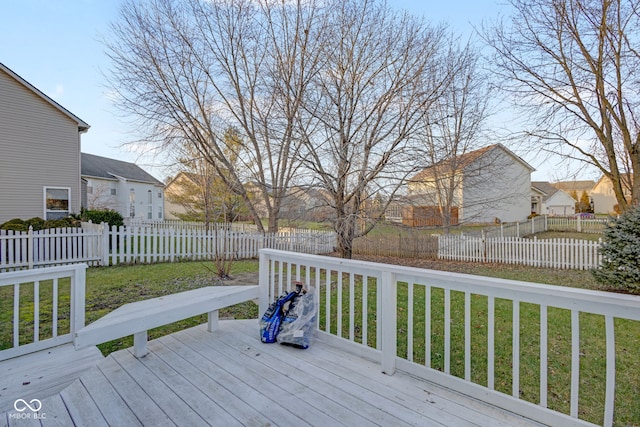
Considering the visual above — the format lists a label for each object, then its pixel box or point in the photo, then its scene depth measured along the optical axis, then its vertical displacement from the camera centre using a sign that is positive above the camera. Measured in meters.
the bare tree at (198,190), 9.80 +1.20
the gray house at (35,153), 9.79 +2.10
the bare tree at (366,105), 5.91 +2.21
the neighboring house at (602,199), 30.58 +1.79
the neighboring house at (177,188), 15.99 +1.54
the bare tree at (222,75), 6.86 +3.73
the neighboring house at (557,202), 27.50 +1.24
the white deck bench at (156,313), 1.99 -0.78
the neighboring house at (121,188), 18.33 +1.79
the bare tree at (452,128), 6.02 +1.91
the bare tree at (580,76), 6.21 +3.15
